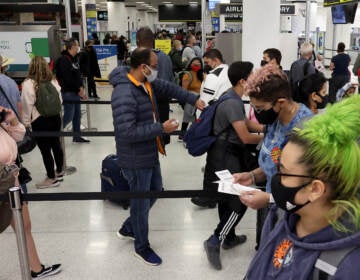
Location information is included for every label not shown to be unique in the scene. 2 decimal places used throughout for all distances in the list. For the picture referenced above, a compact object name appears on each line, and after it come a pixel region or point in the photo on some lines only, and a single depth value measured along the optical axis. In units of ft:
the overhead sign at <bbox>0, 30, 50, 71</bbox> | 22.76
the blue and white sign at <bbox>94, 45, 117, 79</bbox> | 38.99
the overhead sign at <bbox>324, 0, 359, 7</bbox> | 28.12
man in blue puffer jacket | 9.88
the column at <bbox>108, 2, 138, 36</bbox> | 97.40
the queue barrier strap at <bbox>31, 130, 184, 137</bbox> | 15.33
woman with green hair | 4.02
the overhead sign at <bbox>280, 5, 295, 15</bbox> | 51.80
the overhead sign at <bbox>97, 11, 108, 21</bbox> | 89.10
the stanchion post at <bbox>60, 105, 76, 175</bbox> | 19.27
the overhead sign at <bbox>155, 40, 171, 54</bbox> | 43.41
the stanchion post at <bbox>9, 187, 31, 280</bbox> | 8.57
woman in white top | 16.08
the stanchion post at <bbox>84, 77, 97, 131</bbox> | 26.69
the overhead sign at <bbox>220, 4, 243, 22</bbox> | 44.68
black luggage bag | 15.33
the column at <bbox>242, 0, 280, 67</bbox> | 20.70
